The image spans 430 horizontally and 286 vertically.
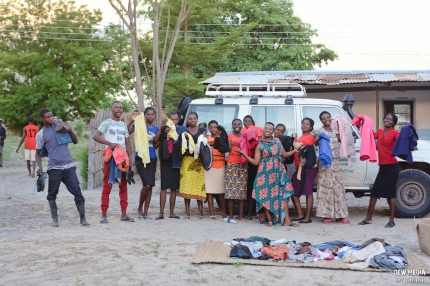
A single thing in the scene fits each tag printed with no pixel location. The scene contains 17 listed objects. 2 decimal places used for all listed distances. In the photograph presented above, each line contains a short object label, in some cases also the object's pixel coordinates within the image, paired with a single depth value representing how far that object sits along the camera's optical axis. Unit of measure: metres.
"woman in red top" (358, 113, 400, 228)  9.51
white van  10.27
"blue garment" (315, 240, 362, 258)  7.36
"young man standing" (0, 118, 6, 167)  21.69
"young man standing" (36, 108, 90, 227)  8.90
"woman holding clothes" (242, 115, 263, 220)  10.08
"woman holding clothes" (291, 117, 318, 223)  9.69
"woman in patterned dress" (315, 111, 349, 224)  9.77
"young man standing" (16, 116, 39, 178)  18.48
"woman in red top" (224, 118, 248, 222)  9.81
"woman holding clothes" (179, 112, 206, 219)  10.00
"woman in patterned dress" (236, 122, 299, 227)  9.60
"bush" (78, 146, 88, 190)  15.64
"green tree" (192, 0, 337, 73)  35.78
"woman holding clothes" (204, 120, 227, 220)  10.01
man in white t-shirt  9.38
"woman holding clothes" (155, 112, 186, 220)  9.87
